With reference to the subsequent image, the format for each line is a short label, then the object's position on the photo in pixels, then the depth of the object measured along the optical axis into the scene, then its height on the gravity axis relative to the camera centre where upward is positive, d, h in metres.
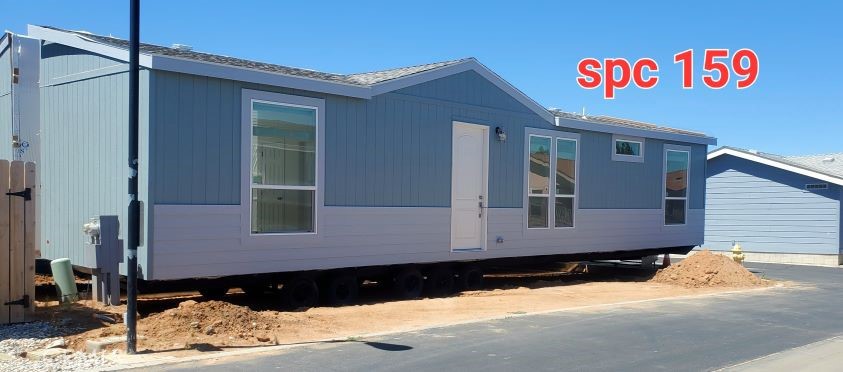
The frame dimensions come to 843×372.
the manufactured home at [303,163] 9.55 +0.10
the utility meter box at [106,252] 8.55 -0.97
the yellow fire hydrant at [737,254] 18.66 -1.91
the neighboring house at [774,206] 23.86 -0.97
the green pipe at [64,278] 9.27 -1.37
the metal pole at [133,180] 7.11 -0.13
